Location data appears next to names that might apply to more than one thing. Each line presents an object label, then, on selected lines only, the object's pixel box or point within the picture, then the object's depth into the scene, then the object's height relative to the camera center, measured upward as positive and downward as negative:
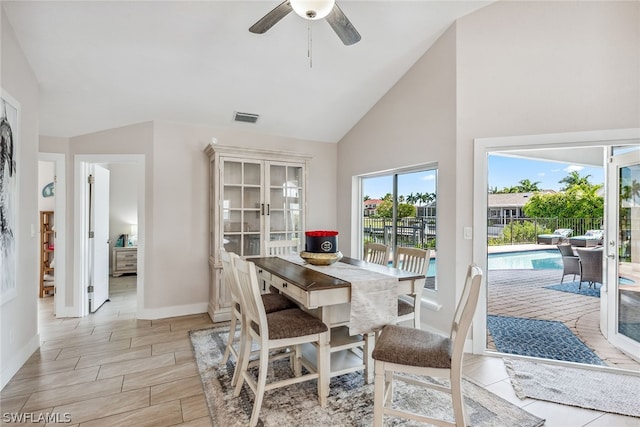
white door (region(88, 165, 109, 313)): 4.00 -0.35
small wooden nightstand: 6.18 -0.96
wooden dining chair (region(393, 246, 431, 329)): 2.47 -0.50
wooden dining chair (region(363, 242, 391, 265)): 3.11 -0.41
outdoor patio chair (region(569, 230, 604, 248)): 4.57 -0.38
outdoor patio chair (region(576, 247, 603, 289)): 4.27 -0.70
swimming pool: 5.79 -0.93
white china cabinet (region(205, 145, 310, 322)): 3.72 +0.12
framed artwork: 2.30 +0.14
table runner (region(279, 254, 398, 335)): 2.01 -0.58
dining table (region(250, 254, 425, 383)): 2.00 -0.52
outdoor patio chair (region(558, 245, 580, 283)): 4.66 -0.70
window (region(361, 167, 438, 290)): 3.55 +0.05
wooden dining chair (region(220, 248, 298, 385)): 2.34 -0.74
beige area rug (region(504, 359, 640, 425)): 2.12 -1.27
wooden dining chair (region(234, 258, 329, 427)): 1.92 -0.78
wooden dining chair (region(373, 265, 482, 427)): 1.62 -0.77
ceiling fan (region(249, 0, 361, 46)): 1.80 +1.21
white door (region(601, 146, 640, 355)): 2.86 -0.35
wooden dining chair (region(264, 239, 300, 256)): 3.41 -0.37
